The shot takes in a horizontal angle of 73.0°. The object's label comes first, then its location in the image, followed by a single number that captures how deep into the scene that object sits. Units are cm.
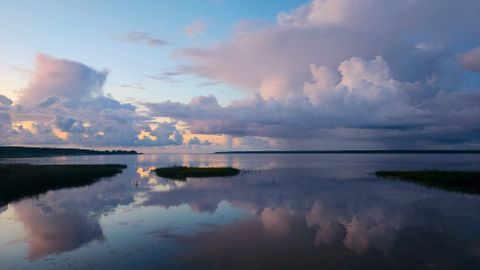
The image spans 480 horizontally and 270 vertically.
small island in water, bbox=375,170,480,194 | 5182
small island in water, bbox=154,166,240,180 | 7626
